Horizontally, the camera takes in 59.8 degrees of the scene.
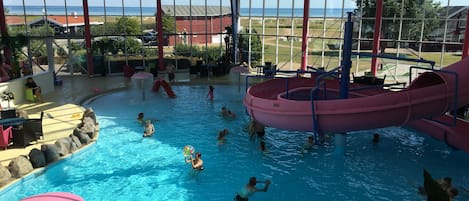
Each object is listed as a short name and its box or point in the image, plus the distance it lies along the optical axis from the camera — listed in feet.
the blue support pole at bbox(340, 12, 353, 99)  30.86
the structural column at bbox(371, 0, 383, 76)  57.77
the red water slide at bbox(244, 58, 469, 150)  28.37
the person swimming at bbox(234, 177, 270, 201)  26.99
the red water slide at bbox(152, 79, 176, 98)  55.93
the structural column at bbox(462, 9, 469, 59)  47.29
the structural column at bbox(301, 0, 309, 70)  65.10
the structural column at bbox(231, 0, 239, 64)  73.31
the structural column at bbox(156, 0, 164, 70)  67.97
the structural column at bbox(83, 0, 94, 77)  64.64
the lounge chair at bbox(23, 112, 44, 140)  34.63
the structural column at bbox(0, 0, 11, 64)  58.43
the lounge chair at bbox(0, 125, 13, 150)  33.47
